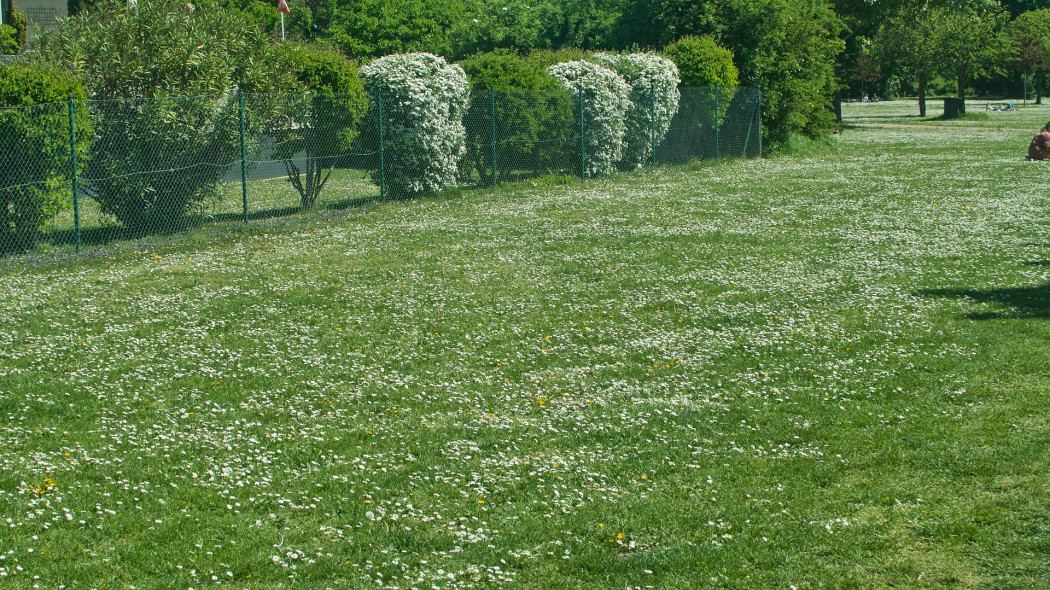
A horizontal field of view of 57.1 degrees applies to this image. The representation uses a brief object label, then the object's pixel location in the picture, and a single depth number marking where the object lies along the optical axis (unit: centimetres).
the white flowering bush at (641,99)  2447
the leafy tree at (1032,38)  6150
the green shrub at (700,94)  2648
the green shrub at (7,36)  1650
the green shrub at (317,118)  1670
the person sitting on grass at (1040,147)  2597
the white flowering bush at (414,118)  1866
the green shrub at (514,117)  2047
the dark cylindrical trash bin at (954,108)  4934
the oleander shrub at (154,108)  1436
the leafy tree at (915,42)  5103
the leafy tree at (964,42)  5122
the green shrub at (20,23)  3228
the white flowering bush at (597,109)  2272
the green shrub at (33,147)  1250
